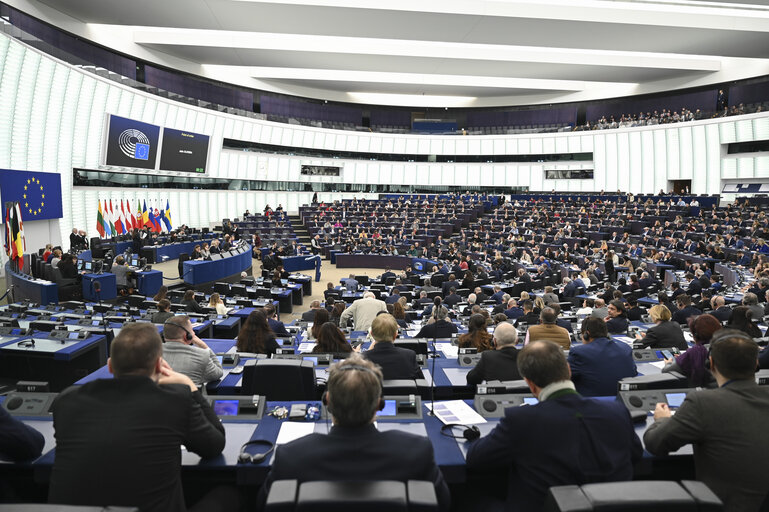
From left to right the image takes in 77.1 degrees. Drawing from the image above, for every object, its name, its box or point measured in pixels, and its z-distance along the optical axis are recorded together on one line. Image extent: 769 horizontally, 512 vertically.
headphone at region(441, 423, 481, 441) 2.64
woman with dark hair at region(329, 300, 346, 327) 8.08
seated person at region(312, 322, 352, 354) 4.87
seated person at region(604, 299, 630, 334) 6.10
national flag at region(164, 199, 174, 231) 23.88
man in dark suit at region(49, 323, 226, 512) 1.92
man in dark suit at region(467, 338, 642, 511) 2.04
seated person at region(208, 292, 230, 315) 8.51
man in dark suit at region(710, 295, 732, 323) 6.70
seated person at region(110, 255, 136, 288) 11.88
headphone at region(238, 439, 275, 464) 2.41
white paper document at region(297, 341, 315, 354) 5.22
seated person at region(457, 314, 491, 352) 5.09
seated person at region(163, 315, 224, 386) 3.59
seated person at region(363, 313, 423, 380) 3.72
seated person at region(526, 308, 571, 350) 4.91
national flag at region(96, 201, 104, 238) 19.34
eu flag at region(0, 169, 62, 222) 14.29
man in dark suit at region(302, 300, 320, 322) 8.68
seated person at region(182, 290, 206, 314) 8.27
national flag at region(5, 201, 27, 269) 10.73
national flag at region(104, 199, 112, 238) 19.81
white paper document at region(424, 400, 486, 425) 2.90
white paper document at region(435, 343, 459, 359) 5.00
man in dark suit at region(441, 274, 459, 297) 11.77
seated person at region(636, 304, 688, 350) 5.21
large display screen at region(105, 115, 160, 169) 19.66
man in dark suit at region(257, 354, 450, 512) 1.81
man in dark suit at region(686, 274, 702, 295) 9.53
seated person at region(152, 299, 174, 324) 6.36
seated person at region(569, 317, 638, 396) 3.57
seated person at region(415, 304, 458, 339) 6.43
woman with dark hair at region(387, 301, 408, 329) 7.79
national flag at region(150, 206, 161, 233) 22.67
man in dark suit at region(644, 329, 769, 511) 2.09
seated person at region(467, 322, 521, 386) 3.77
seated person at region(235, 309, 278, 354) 5.07
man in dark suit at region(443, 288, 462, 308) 9.95
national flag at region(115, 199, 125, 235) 20.45
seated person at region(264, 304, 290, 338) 6.47
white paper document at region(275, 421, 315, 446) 2.66
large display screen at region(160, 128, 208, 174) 22.98
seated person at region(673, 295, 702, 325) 7.07
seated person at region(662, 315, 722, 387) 3.66
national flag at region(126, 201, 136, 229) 21.29
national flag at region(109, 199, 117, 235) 20.09
